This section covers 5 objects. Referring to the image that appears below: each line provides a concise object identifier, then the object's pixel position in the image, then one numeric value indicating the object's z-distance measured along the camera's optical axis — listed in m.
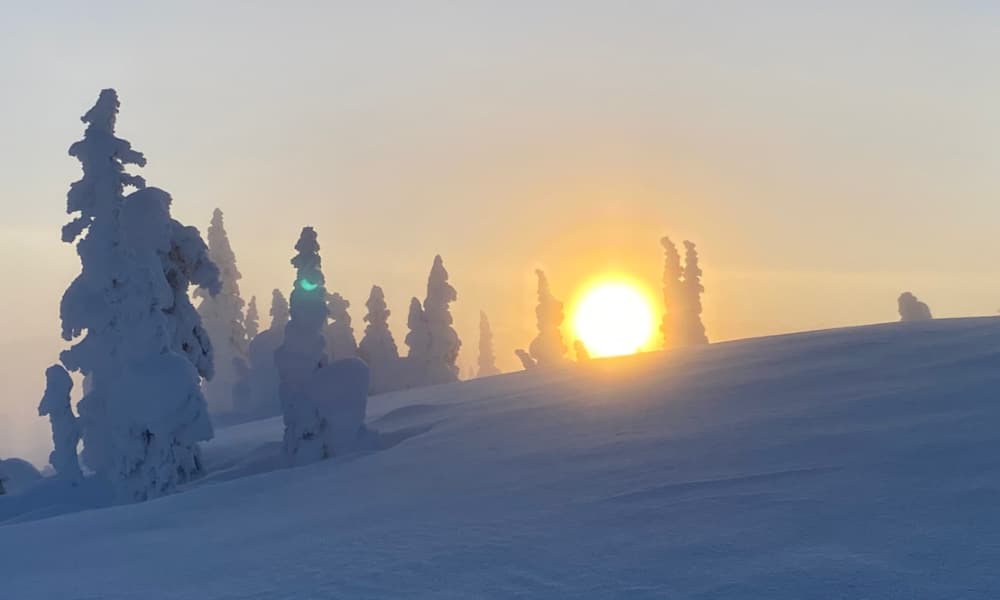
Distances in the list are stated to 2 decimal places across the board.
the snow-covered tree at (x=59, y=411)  27.42
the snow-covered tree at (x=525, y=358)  66.69
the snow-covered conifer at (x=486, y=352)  85.00
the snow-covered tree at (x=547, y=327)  66.50
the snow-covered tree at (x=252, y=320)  64.12
